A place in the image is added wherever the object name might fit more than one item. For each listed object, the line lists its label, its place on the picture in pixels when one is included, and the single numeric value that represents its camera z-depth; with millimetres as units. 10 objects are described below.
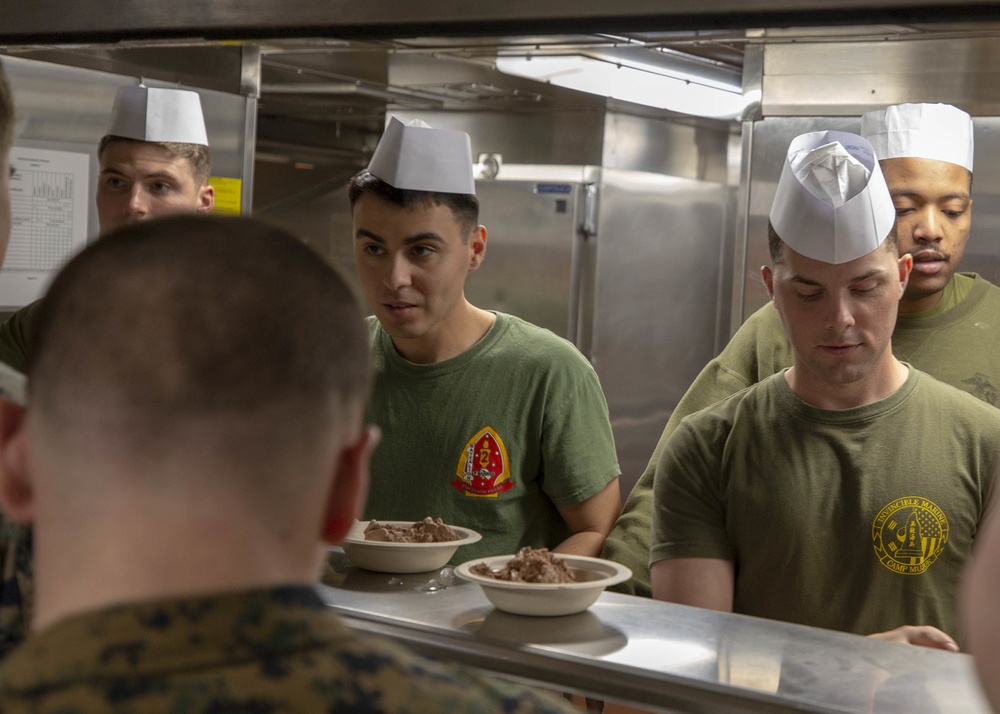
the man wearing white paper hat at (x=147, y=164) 2355
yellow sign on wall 3043
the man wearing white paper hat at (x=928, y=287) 2189
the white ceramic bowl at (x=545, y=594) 1263
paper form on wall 2578
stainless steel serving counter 1078
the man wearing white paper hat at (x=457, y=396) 1988
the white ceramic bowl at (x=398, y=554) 1458
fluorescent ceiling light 3549
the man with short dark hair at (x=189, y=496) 605
